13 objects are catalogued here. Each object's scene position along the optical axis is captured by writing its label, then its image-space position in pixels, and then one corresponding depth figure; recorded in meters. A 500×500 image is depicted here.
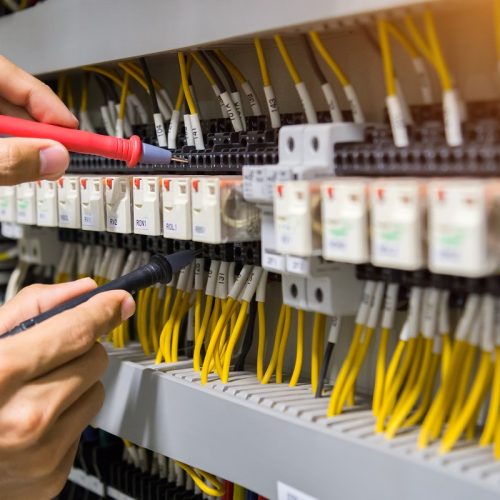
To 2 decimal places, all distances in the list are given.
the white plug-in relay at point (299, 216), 0.74
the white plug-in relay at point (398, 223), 0.65
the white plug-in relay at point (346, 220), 0.70
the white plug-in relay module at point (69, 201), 1.08
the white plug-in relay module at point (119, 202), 0.99
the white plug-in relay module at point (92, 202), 1.04
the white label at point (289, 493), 0.78
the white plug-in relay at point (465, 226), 0.61
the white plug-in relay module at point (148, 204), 0.94
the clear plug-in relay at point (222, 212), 0.84
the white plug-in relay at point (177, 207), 0.89
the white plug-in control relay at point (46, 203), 1.12
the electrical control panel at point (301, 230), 0.69
